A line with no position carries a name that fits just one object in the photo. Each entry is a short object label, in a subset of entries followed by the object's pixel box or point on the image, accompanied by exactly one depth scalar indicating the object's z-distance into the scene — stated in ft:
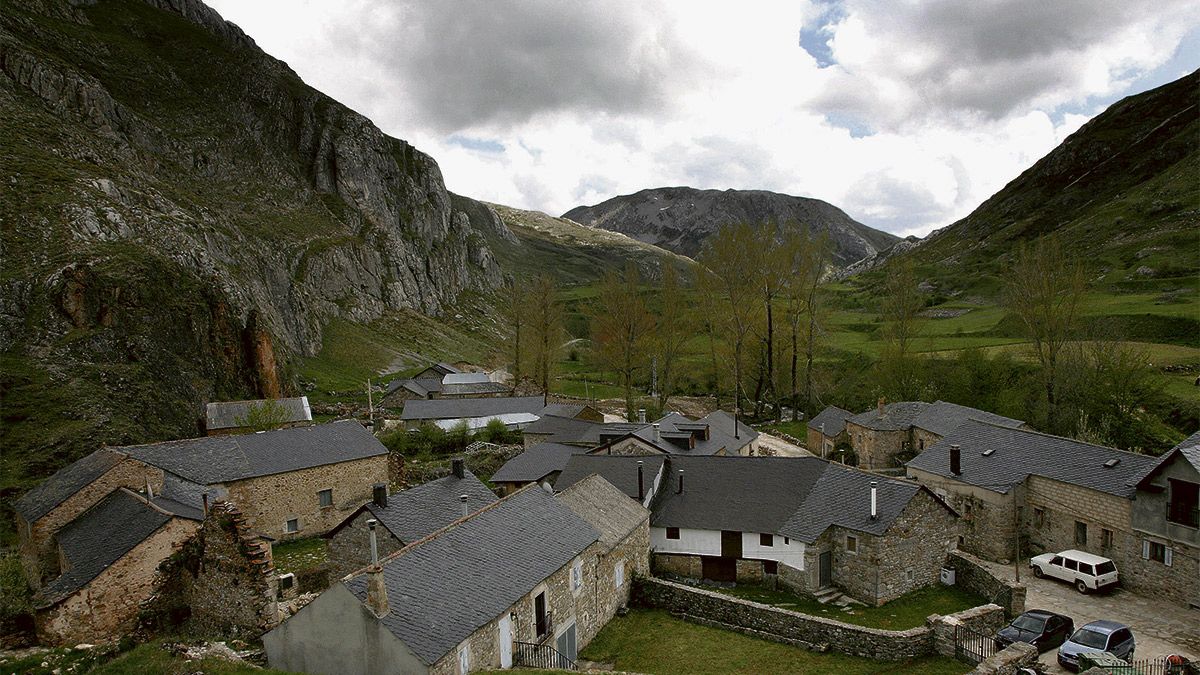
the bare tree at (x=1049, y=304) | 133.49
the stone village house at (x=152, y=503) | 61.26
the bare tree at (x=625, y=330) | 186.80
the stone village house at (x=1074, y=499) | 70.64
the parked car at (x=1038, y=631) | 59.00
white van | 74.28
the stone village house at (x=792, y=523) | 76.74
